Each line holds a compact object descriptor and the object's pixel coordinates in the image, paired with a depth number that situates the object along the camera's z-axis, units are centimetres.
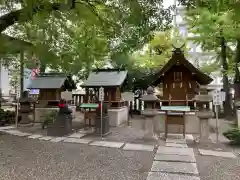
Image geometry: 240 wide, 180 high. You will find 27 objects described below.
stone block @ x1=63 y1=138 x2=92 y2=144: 637
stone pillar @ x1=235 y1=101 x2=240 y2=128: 941
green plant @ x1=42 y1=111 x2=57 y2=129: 827
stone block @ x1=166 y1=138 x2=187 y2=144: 665
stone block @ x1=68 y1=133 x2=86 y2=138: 726
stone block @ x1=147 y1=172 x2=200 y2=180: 364
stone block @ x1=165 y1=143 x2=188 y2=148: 611
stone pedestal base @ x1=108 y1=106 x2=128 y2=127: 982
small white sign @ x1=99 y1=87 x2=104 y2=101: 745
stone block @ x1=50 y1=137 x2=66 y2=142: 656
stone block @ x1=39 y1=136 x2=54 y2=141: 667
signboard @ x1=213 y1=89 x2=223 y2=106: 686
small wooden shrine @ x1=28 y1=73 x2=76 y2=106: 1096
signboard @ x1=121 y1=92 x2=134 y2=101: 966
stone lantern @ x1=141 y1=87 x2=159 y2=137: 706
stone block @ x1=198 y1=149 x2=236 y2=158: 536
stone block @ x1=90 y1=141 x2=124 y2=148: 605
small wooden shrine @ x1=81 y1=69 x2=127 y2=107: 992
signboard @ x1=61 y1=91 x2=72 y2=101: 910
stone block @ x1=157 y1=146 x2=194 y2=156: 530
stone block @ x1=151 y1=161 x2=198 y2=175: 401
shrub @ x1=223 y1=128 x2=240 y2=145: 640
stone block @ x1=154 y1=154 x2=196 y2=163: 471
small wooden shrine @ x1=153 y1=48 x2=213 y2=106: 847
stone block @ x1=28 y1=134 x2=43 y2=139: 689
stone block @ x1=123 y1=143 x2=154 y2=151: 568
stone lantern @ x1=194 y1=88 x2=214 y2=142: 682
